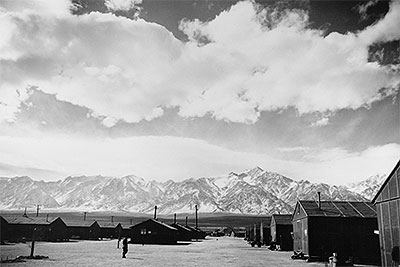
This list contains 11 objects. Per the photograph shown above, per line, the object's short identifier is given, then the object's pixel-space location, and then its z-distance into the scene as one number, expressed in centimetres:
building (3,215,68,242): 9289
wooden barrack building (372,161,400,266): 2812
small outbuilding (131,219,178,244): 8275
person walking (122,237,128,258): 4256
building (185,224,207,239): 12226
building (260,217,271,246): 8284
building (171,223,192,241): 10169
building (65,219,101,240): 11150
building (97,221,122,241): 12376
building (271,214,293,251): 6738
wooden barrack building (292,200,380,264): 4459
